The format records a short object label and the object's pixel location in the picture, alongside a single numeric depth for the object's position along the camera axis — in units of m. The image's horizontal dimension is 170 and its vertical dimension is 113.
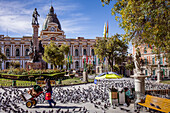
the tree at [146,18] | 6.73
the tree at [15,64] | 38.96
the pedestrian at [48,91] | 7.01
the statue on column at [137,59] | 7.67
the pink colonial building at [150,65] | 28.65
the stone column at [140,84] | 7.33
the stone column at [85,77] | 18.70
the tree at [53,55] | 31.08
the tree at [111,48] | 23.59
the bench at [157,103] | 5.61
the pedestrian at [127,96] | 7.26
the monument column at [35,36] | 23.68
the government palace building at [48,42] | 43.15
